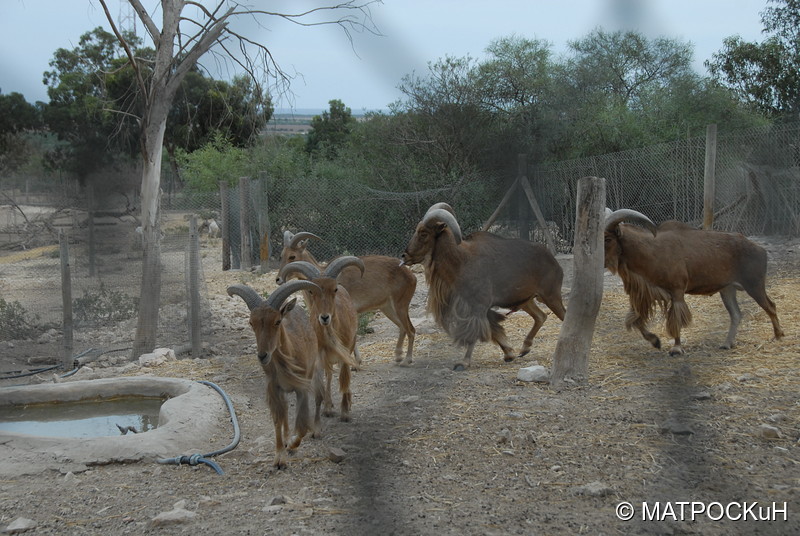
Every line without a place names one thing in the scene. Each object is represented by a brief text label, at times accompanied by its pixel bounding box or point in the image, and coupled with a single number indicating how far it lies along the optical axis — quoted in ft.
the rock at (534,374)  20.61
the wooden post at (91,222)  38.94
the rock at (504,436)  15.80
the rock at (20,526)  13.23
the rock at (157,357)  26.96
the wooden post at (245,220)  48.57
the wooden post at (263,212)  47.56
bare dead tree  26.35
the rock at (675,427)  15.37
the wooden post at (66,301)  27.04
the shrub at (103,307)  31.71
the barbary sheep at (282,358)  16.10
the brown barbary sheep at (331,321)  19.16
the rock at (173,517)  12.85
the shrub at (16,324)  31.63
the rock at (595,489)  12.70
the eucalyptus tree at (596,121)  42.06
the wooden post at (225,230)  49.12
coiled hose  16.26
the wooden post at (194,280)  27.91
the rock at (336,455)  16.16
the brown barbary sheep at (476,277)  24.93
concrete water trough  16.74
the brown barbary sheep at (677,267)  23.20
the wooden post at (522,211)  44.65
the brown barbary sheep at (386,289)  26.63
